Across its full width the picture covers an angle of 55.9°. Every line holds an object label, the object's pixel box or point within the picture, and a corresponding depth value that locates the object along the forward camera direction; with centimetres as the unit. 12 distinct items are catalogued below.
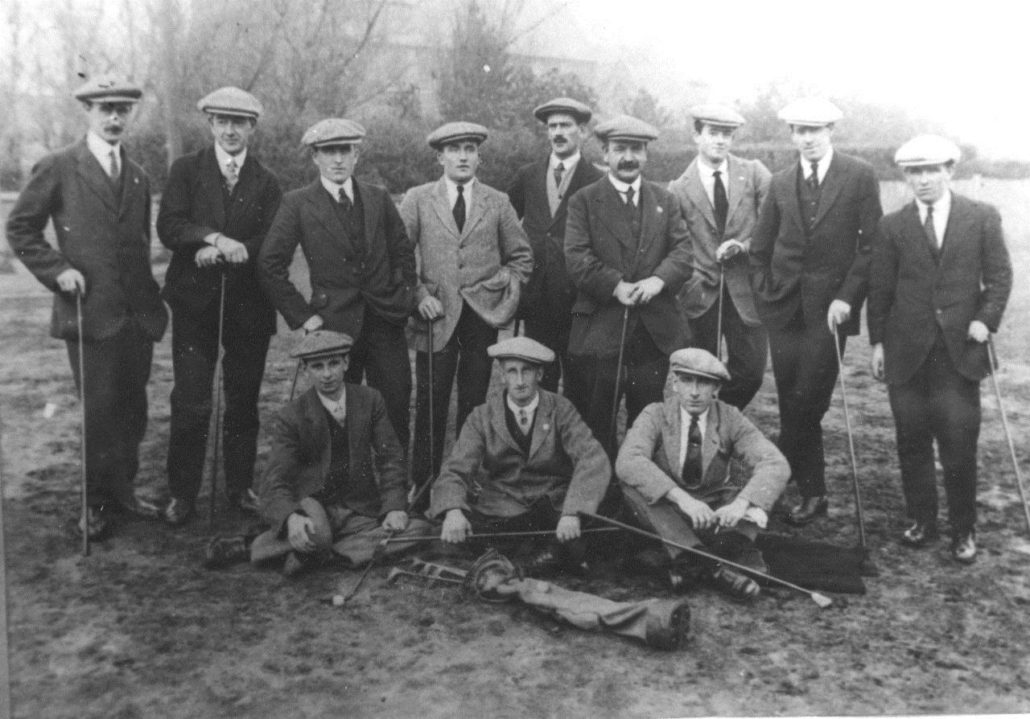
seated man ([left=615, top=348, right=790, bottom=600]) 334
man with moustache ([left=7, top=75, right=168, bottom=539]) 333
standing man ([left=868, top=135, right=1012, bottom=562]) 352
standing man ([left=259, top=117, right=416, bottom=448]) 371
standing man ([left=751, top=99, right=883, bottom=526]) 382
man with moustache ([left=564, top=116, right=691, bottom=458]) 382
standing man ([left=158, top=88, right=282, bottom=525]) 367
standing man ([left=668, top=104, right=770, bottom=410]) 417
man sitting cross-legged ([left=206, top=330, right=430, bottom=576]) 341
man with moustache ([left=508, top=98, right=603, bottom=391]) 412
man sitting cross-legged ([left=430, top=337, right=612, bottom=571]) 353
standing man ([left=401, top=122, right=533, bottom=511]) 400
